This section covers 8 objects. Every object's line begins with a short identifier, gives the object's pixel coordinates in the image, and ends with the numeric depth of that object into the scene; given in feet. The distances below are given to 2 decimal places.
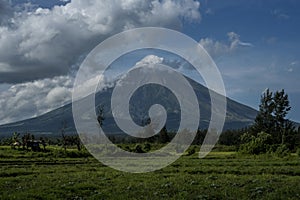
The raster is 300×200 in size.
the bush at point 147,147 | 348.47
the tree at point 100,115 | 374.96
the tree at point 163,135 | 454.81
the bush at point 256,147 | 281.33
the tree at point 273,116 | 401.60
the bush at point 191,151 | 314.06
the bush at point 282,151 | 241.94
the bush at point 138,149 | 330.59
